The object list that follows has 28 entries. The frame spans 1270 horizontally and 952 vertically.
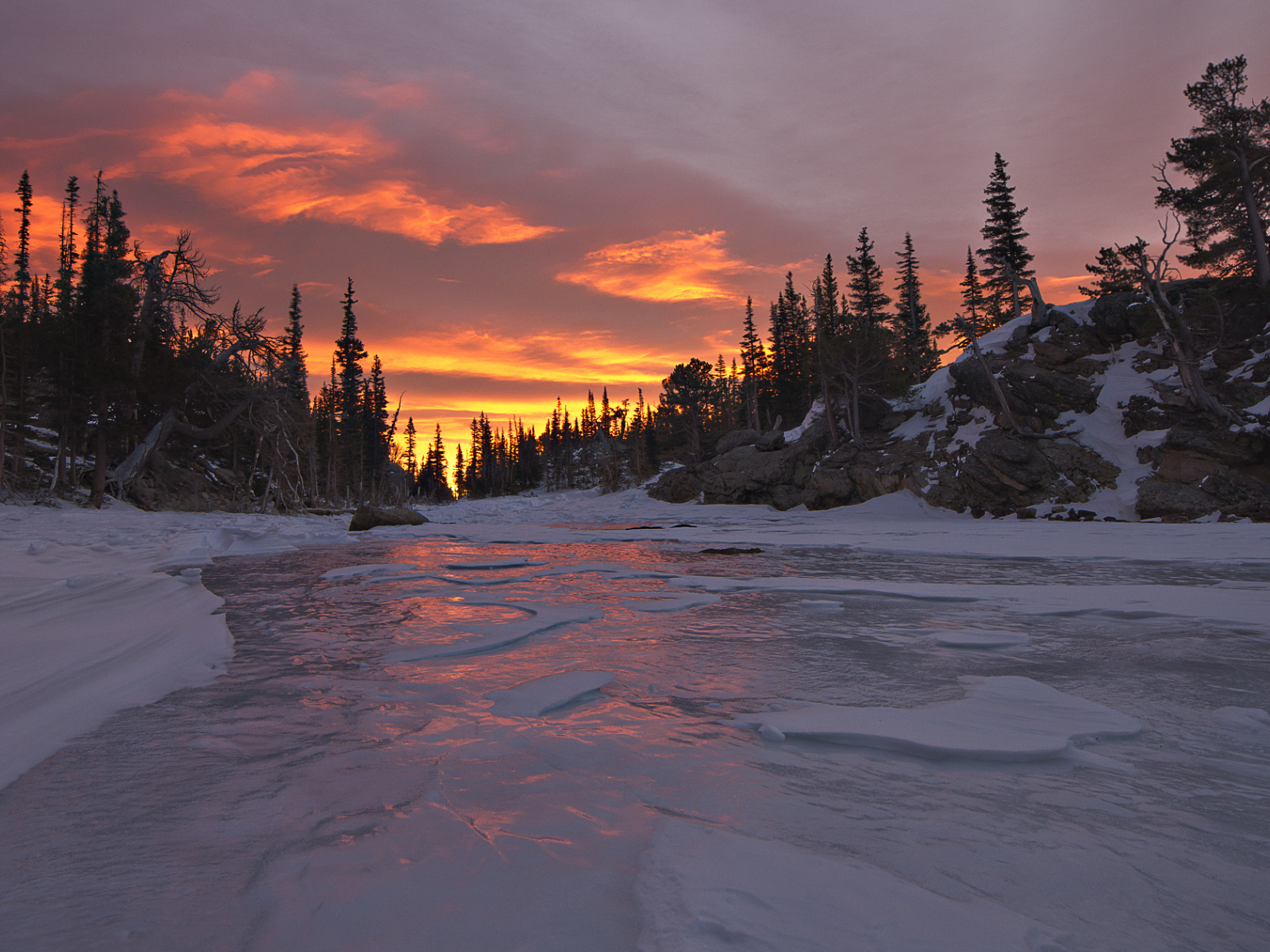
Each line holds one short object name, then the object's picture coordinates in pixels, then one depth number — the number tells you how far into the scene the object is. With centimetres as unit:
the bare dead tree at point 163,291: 1825
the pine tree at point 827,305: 3506
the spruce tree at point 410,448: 9136
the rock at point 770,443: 3105
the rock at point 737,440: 3381
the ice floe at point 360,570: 749
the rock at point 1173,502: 1609
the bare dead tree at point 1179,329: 1794
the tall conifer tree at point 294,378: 2027
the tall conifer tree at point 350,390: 4734
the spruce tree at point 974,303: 5021
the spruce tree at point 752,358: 6194
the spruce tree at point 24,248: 4234
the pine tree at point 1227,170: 2223
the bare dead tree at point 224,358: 1856
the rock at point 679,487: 3198
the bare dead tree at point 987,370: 2170
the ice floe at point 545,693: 278
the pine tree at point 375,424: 5130
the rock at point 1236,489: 1584
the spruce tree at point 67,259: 2200
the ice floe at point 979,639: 396
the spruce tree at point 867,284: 4672
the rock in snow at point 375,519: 1630
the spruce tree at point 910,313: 4891
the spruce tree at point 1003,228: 3619
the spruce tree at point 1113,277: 2445
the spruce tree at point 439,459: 9325
